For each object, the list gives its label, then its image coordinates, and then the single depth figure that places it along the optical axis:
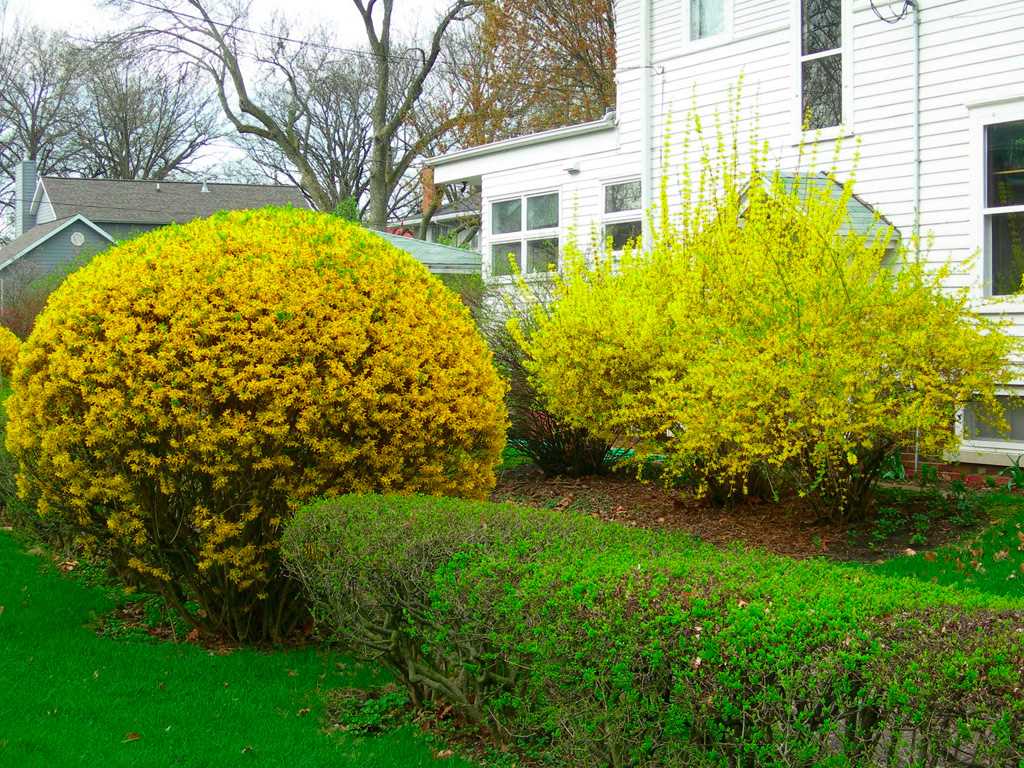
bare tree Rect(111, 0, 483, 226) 27.00
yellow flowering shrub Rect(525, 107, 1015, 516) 6.87
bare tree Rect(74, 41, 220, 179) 40.81
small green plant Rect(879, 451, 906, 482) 7.96
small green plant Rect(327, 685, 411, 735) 4.52
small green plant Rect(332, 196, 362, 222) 27.62
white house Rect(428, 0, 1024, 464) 9.94
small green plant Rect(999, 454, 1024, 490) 8.95
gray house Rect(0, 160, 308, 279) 35.19
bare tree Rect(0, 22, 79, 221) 39.09
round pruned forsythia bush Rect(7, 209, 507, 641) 4.97
